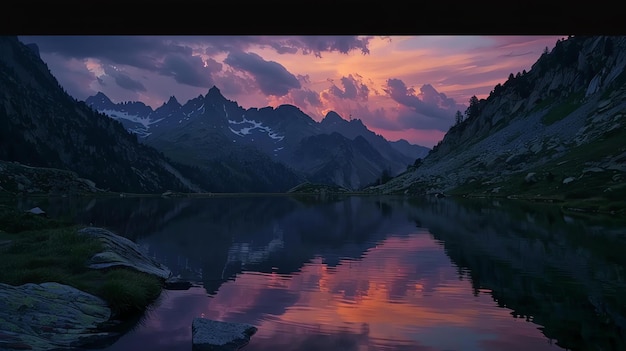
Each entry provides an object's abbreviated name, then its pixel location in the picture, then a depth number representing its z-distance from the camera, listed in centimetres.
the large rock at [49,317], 1745
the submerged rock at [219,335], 1889
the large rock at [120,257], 3014
